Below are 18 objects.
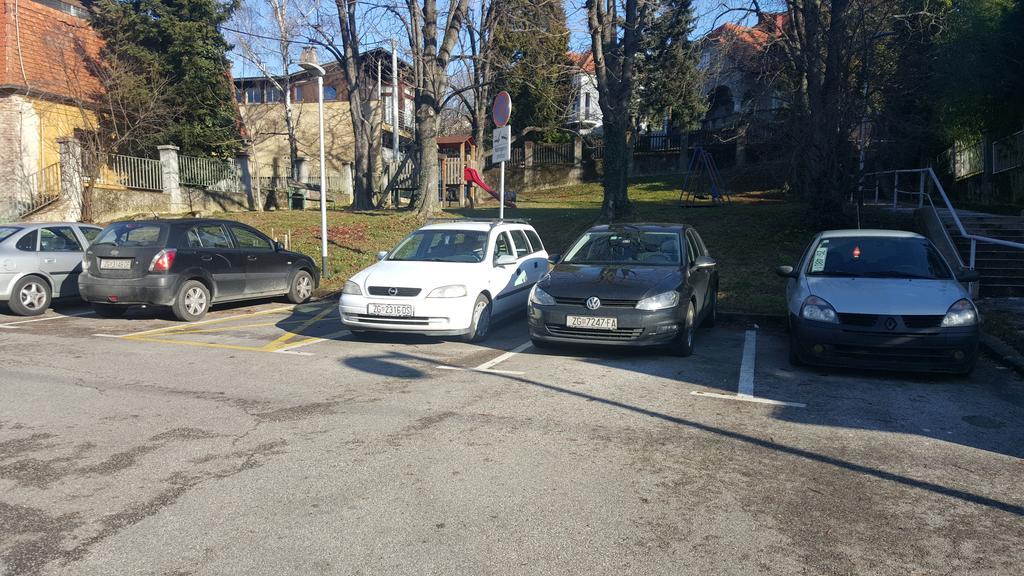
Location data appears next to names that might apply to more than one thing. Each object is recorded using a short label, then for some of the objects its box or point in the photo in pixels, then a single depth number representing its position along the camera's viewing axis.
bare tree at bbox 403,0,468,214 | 20.86
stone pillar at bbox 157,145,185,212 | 25.23
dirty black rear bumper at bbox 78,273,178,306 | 10.77
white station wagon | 9.12
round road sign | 13.23
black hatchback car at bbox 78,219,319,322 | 10.84
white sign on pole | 13.05
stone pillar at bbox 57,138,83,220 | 22.00
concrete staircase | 12.37
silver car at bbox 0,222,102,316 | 11.43
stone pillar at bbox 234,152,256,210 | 30.16
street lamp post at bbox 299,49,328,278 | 14.25
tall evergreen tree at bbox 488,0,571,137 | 23.06
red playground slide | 27.97
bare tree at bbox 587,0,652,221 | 18.11
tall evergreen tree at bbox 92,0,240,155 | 27.41
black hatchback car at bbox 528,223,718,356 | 8.19
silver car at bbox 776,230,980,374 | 7.32
